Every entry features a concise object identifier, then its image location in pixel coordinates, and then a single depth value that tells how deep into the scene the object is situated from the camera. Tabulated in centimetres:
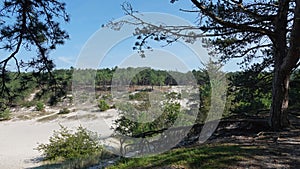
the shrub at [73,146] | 979
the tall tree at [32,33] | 349
